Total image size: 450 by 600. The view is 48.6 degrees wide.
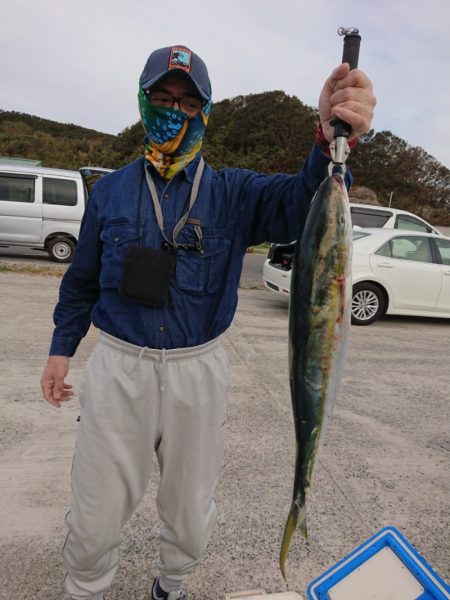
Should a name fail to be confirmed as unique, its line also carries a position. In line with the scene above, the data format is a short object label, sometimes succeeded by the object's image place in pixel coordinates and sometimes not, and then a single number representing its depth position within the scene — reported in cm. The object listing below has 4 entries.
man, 181
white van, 1087
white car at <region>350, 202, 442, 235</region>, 1168
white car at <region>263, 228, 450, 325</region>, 781
